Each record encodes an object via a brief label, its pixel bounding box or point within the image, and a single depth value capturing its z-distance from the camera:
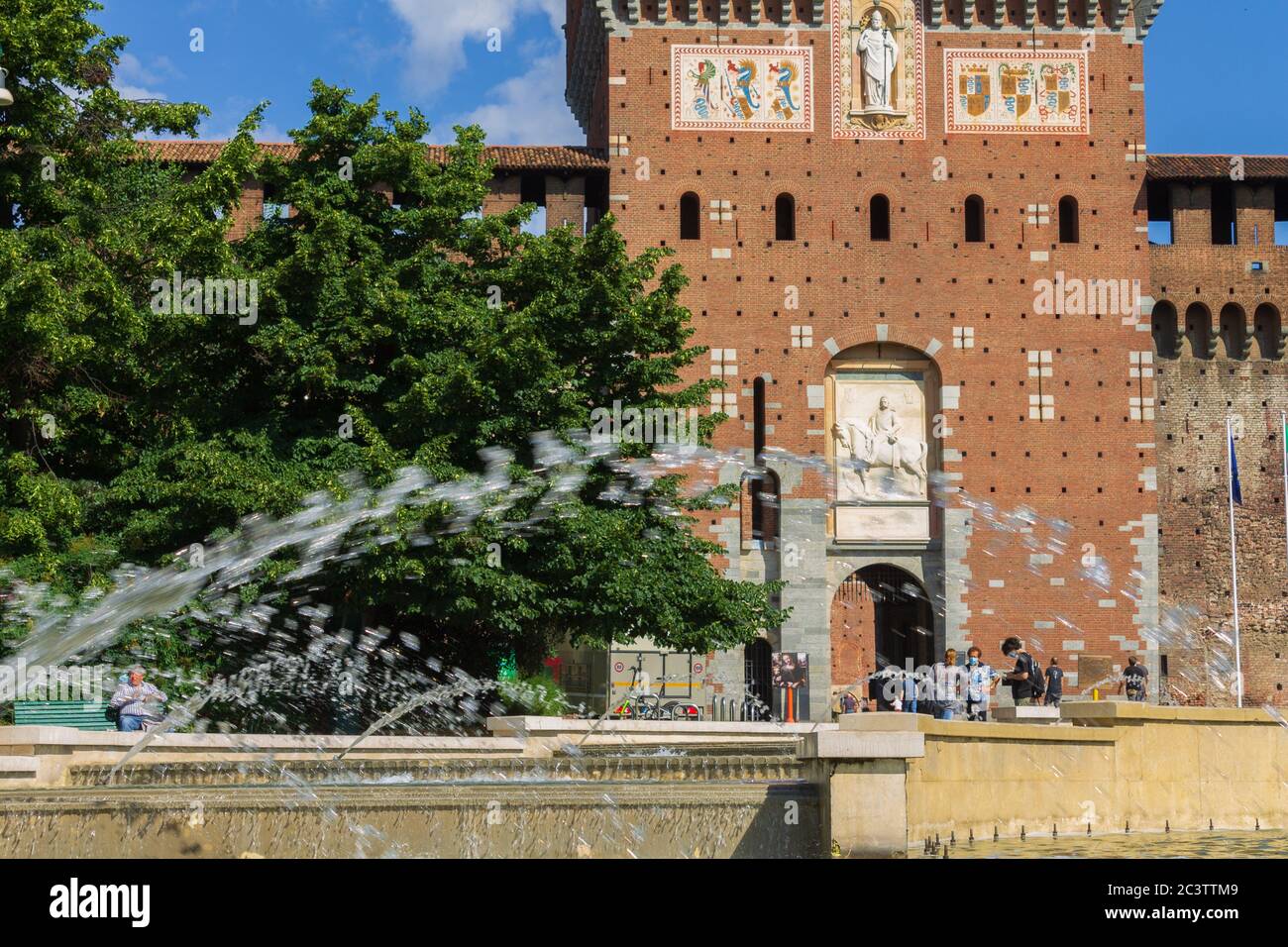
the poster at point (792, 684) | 35.44
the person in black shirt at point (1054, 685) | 27.70
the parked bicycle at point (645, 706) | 32.09
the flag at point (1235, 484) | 37.38
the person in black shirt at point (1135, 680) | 30.52
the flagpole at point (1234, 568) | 37.50
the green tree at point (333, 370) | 22.97
